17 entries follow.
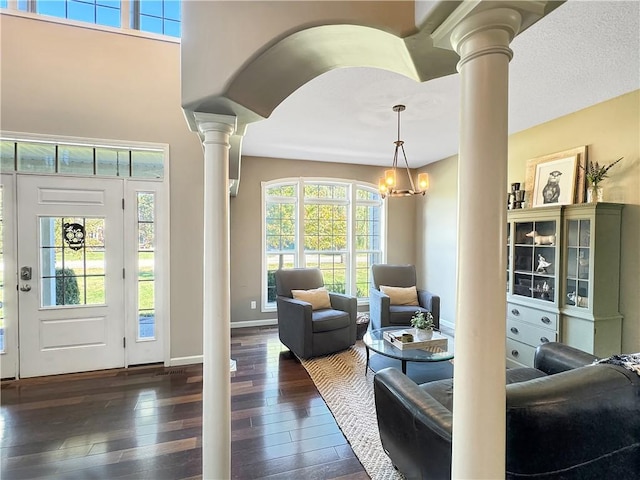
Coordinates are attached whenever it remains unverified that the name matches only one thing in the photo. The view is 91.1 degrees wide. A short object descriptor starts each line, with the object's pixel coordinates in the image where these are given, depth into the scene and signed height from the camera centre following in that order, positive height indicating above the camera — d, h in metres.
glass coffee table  2.85 -1.10
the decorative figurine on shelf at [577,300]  2.85 -0.58
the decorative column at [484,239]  0.86 -0.01
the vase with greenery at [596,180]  2.89 +0.53
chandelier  3.30 +0.56
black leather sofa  1.21 -0.78
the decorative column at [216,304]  1.48 -0.33
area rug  2.03 -1.45
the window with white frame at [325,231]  5.30 +0.07
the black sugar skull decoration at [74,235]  3.26 -0.03
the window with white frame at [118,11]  3.12 +2.30
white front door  3.14 -0.43
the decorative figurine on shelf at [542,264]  3.23 -0.29
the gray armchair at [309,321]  3.58 -1.03
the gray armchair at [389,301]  4.14 -0.90
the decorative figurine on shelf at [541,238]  3.15 -0.01
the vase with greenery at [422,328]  3.21 -0.97
